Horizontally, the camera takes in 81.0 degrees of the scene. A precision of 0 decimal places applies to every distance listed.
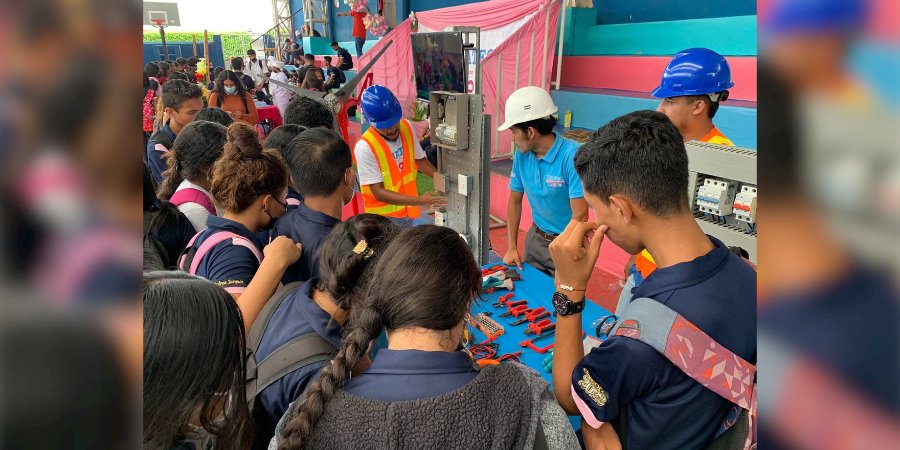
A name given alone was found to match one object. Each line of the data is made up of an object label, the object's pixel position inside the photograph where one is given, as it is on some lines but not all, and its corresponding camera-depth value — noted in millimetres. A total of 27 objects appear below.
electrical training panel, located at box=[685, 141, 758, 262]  1568
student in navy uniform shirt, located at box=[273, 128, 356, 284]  1876
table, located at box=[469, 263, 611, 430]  1853
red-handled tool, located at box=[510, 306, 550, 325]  2072
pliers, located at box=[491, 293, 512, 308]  2245
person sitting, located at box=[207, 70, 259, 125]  5551
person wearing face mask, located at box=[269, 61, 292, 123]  7953
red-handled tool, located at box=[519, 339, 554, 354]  1870
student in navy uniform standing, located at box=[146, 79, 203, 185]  3453
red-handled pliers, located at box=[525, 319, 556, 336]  1979
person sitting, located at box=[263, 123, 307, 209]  2646
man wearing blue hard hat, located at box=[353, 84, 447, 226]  3129
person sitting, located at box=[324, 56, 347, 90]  9656
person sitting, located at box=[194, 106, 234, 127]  3520
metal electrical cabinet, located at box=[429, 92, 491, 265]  2137
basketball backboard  15336
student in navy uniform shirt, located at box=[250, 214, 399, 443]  1222
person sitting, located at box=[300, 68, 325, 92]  7520
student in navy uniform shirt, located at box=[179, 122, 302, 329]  1629
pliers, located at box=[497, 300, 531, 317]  2132
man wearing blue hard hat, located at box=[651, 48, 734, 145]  2225
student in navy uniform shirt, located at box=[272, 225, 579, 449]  885
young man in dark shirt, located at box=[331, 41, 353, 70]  10922
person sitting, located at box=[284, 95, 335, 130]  3643
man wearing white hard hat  2617
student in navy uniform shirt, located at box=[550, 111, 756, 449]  1082
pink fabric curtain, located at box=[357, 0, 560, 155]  5925
